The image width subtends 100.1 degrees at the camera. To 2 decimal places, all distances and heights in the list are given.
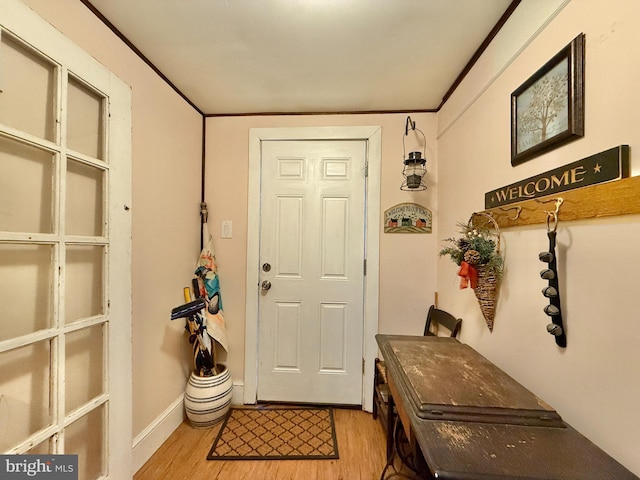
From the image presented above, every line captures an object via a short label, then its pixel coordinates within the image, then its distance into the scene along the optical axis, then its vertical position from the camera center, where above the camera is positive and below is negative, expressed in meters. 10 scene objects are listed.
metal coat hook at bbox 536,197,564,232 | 0.86 +0.10
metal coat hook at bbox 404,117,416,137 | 1.86 +0.84
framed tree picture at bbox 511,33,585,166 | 0.81 +0.48
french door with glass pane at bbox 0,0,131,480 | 0.87 -0.05
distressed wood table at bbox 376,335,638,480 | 0.63 -0.52
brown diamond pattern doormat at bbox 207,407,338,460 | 1.54 -1.23
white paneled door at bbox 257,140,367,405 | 2.02 -0.24
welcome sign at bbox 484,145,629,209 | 0.69 +0.22
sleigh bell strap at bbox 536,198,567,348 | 0.84 -0.14
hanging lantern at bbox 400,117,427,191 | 1.79 +0.51
